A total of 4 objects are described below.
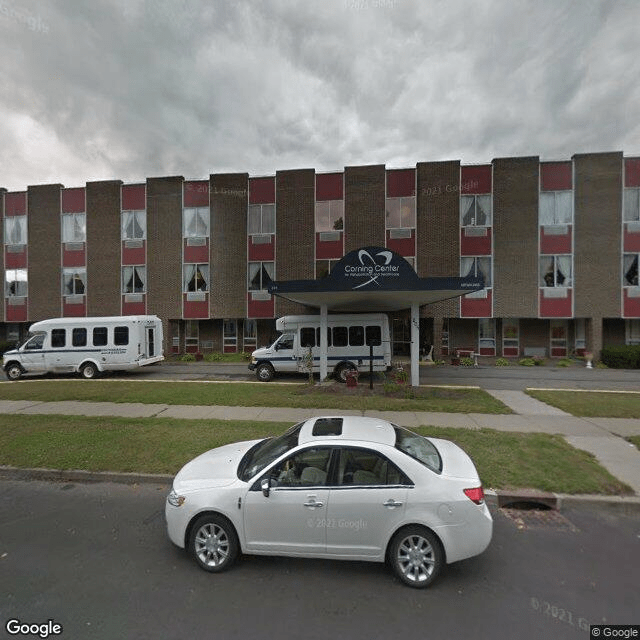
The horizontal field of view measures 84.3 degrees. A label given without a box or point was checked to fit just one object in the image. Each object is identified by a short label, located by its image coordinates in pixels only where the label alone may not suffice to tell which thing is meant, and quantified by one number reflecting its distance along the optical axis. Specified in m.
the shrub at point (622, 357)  18.10
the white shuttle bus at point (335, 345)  13.91
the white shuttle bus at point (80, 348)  15.06
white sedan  3.33
